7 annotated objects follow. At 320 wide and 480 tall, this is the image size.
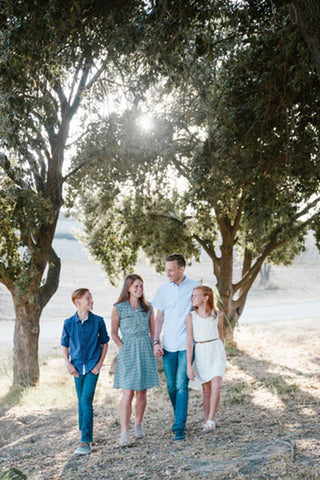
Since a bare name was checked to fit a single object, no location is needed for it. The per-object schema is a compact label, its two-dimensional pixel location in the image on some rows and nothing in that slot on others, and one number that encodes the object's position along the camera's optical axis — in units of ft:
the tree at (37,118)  20.35
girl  18.22
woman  17.75
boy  17.74
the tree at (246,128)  25.21
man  17.97
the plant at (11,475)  13.33
